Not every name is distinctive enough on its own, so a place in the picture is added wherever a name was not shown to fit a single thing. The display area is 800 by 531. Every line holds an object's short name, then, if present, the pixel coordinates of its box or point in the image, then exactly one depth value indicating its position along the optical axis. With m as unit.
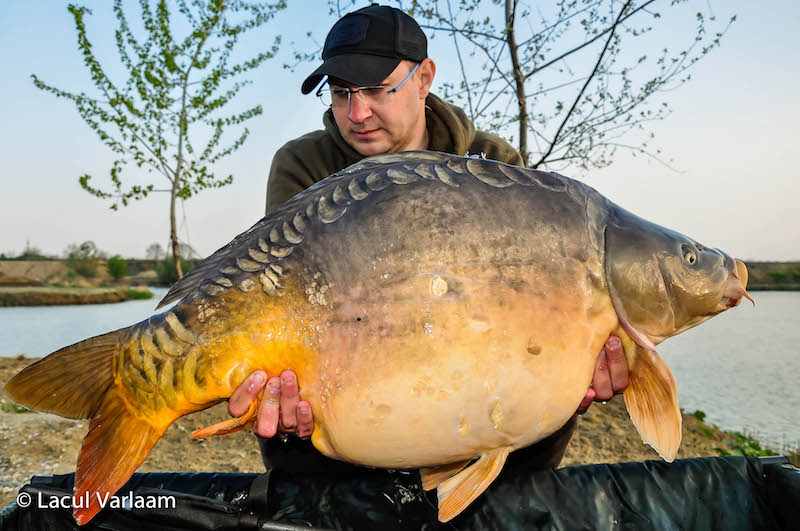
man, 1.72
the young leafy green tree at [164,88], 5.04
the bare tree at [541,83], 3.25
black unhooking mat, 1.32
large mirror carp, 0.96
